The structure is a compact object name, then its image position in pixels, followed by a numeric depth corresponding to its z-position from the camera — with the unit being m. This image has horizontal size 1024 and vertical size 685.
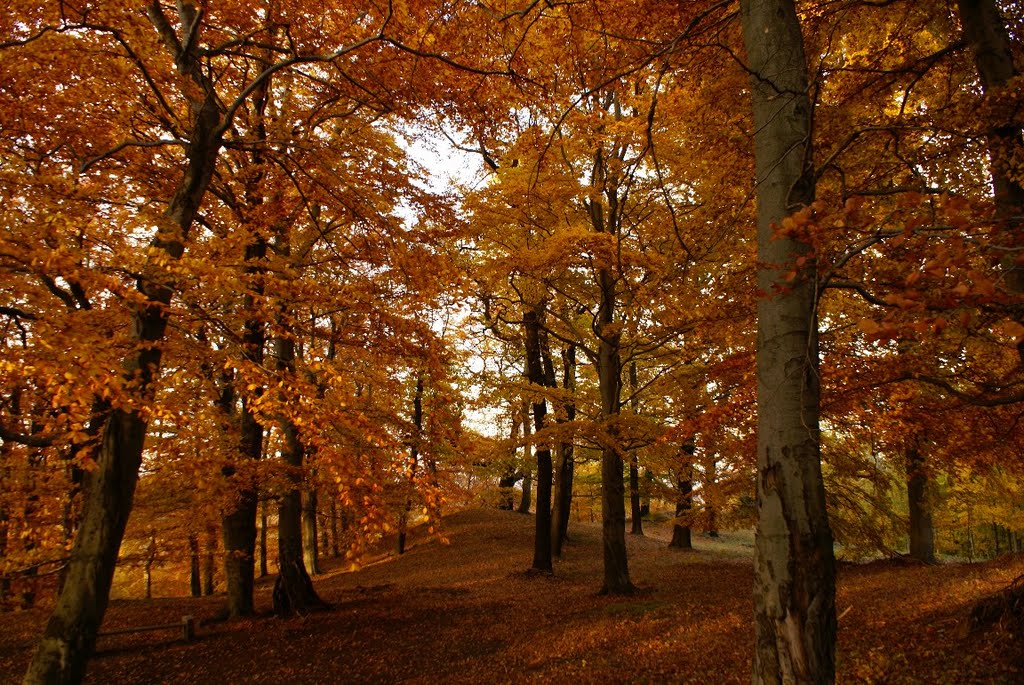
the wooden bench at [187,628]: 10.03
